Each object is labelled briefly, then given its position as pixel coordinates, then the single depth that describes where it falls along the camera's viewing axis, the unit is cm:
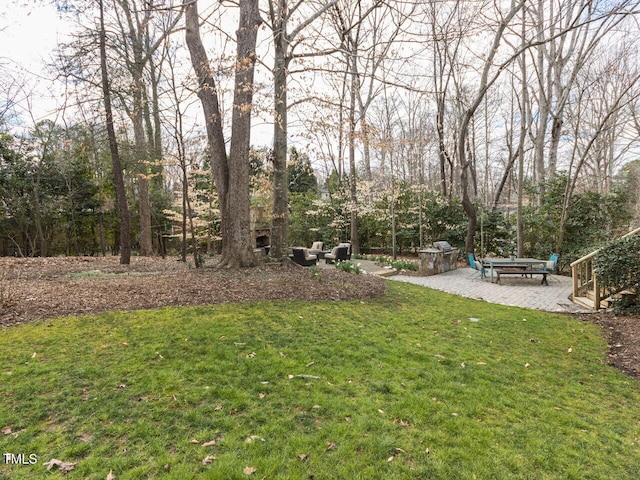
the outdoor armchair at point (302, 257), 1063
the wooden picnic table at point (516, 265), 898
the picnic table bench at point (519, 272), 891
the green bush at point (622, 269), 568
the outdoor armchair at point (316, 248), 1388
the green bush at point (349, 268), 864
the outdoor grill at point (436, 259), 1073
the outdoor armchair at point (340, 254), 1248
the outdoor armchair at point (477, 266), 978
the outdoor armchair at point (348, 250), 1265
